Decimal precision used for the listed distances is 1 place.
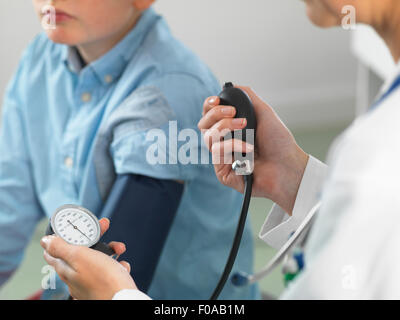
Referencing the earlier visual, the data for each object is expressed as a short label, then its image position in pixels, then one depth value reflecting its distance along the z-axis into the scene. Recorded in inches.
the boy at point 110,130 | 48.4
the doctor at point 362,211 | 30.9
